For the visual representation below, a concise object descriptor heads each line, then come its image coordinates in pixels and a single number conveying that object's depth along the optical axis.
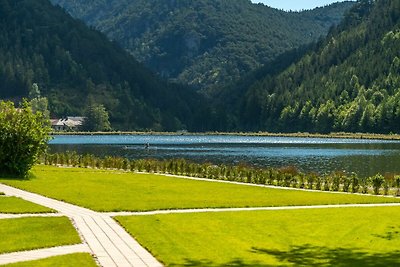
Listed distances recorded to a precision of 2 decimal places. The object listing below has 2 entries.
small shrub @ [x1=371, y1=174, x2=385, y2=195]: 48.34
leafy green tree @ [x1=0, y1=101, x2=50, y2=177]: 50.66
